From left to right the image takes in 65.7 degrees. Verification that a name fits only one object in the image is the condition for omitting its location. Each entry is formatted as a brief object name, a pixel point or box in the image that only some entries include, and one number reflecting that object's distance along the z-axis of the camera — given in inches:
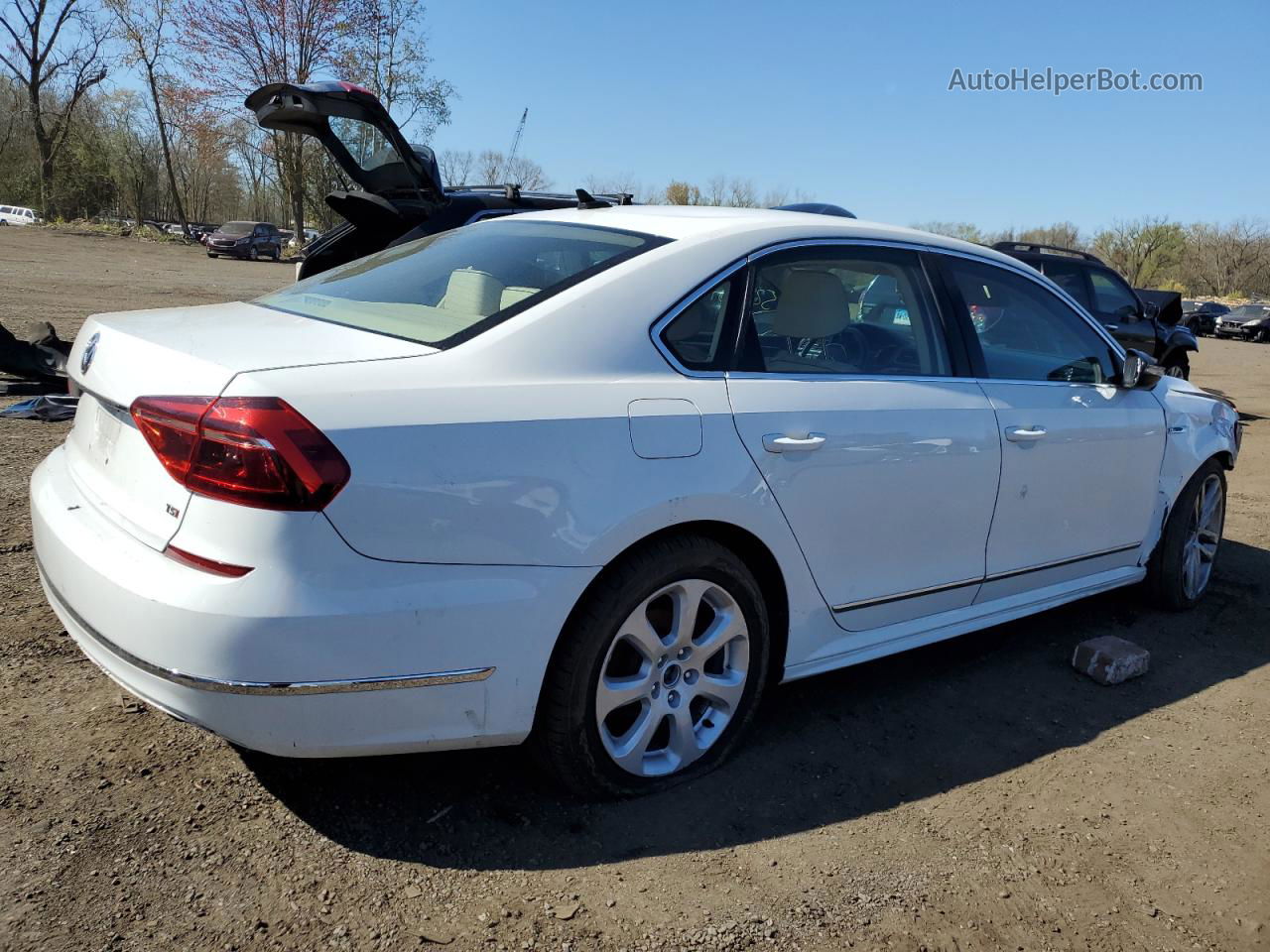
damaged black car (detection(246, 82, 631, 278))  241.4
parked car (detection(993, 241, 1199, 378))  415.7
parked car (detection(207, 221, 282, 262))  1413.6
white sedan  84.0
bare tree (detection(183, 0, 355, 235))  1438.2
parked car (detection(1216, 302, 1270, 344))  1360.7
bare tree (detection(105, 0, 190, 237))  1665.8
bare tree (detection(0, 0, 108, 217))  1759.4
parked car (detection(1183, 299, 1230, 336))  1203.2
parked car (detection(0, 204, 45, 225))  1851.5
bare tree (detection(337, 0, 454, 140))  1505.9
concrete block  151.3
